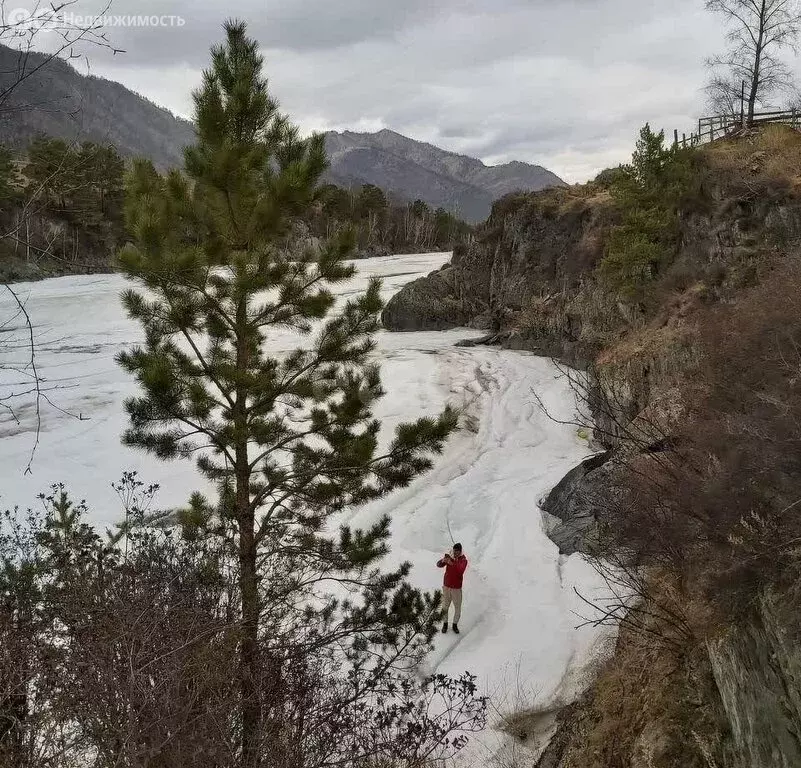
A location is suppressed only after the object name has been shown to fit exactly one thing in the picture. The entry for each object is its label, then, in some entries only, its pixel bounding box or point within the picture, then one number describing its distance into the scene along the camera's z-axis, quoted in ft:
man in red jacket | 31.71
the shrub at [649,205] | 68.33
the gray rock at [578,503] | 39.27
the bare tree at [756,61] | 75.15
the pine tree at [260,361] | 20.43
